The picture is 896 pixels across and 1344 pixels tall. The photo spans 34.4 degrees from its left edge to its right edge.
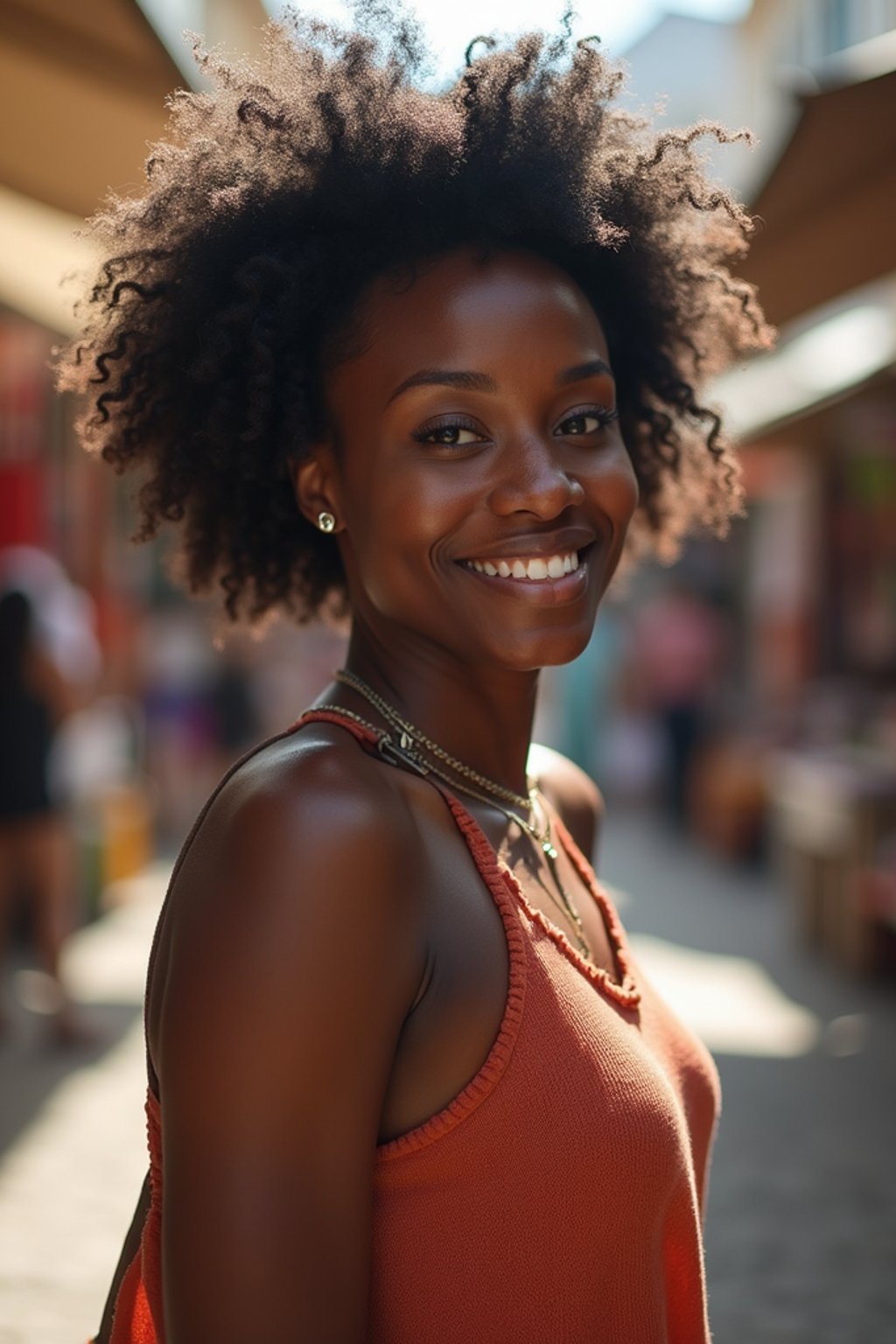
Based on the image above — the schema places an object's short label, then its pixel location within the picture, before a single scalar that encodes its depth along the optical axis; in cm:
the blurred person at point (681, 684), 1231
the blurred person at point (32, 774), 612
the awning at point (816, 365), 902
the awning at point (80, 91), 449
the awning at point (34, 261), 663
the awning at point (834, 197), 452
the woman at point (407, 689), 128
